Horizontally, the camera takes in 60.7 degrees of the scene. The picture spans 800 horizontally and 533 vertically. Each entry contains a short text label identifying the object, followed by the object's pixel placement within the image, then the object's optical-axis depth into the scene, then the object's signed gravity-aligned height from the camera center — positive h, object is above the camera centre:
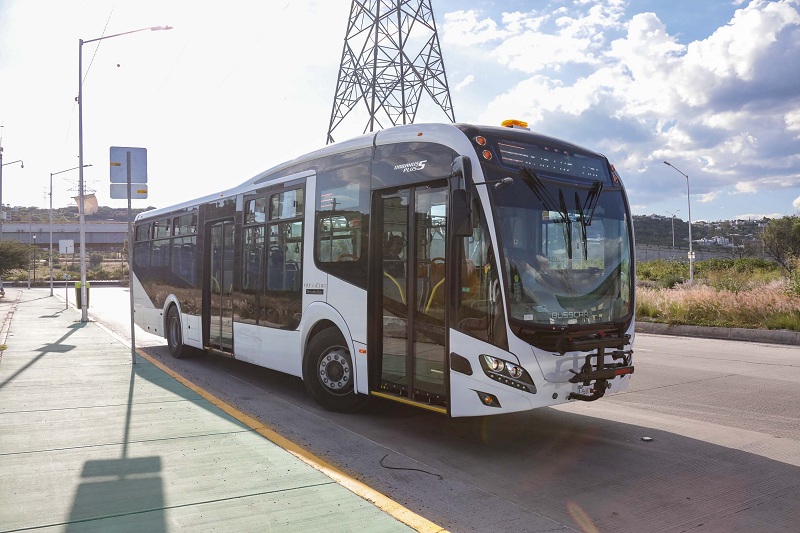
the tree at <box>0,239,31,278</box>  44.62 +0.44
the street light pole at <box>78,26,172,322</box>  21.46 +1.95
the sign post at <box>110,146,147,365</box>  11.84 +1.57
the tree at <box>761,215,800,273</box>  44.88 +1.77
